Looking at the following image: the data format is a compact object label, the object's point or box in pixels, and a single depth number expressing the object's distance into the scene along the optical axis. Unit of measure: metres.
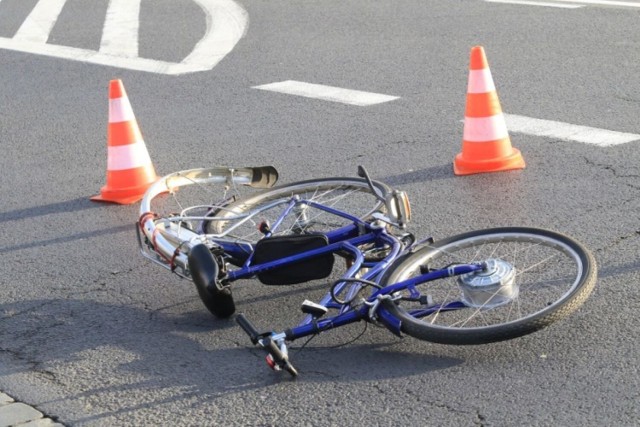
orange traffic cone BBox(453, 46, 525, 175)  10.61
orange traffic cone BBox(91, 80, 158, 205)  10.98
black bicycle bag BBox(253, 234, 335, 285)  7.52
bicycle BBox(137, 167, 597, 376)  6.84
